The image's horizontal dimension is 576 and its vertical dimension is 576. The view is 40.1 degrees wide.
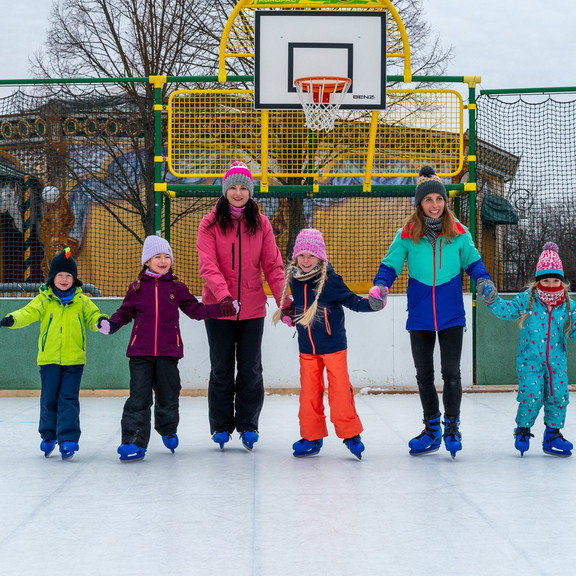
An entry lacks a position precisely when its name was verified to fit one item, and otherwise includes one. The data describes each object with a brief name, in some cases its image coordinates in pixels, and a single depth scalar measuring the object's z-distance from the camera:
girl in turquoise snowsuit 4.56
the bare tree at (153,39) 15.55
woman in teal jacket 4.55
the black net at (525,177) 7.70
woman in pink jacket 4.77
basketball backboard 6.88
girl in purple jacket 4.51
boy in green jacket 4.60
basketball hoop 6.67
